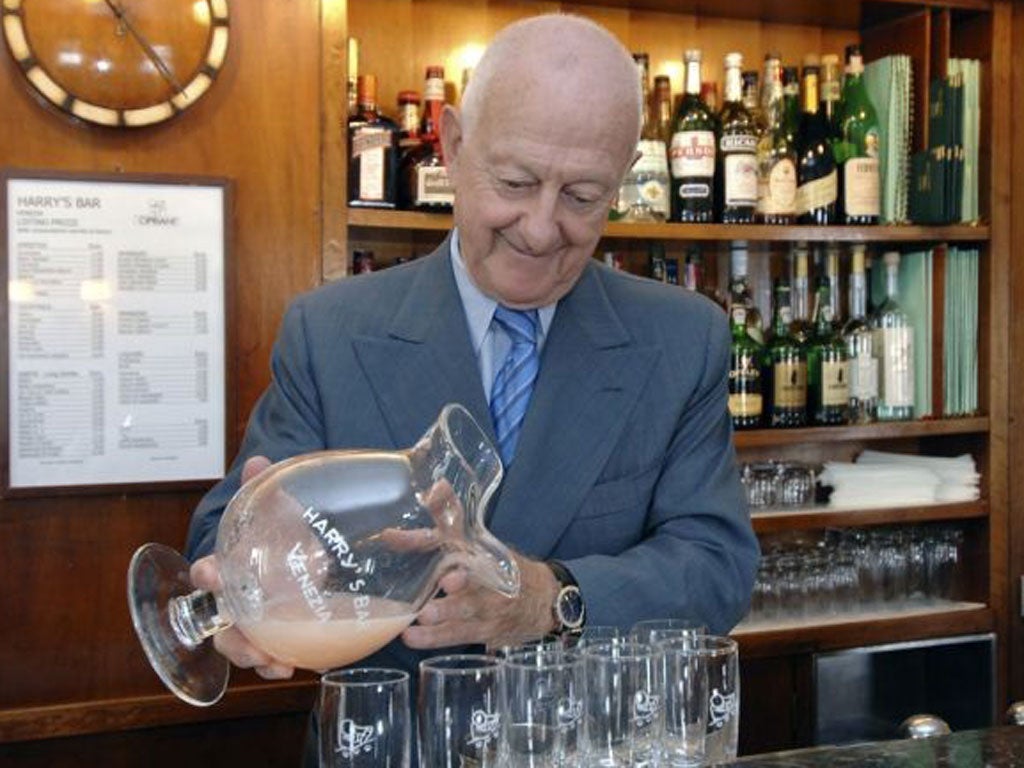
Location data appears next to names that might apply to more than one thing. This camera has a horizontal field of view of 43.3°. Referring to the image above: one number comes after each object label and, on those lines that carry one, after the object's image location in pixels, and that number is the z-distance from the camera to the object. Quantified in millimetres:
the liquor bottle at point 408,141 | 2760
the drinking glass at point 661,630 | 1203
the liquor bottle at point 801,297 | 3176
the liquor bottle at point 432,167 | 2697
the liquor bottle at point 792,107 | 3135
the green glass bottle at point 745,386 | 3023
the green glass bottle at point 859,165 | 3070
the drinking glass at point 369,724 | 1072
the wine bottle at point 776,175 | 3041
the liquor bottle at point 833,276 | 3266
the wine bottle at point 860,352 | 3139
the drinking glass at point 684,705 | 1115
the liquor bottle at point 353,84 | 2734
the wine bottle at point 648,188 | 2924
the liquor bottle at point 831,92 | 3115
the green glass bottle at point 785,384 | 3074
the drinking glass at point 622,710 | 1094
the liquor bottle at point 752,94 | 3053
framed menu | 2475
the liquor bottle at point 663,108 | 3051
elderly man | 1527
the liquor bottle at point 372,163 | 2674
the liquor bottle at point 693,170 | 2922
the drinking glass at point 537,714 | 1063
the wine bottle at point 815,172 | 3084
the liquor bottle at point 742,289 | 3082
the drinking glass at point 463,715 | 1068
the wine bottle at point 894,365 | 3158
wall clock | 2416
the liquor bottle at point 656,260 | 3025
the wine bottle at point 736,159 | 2947
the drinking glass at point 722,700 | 1136
